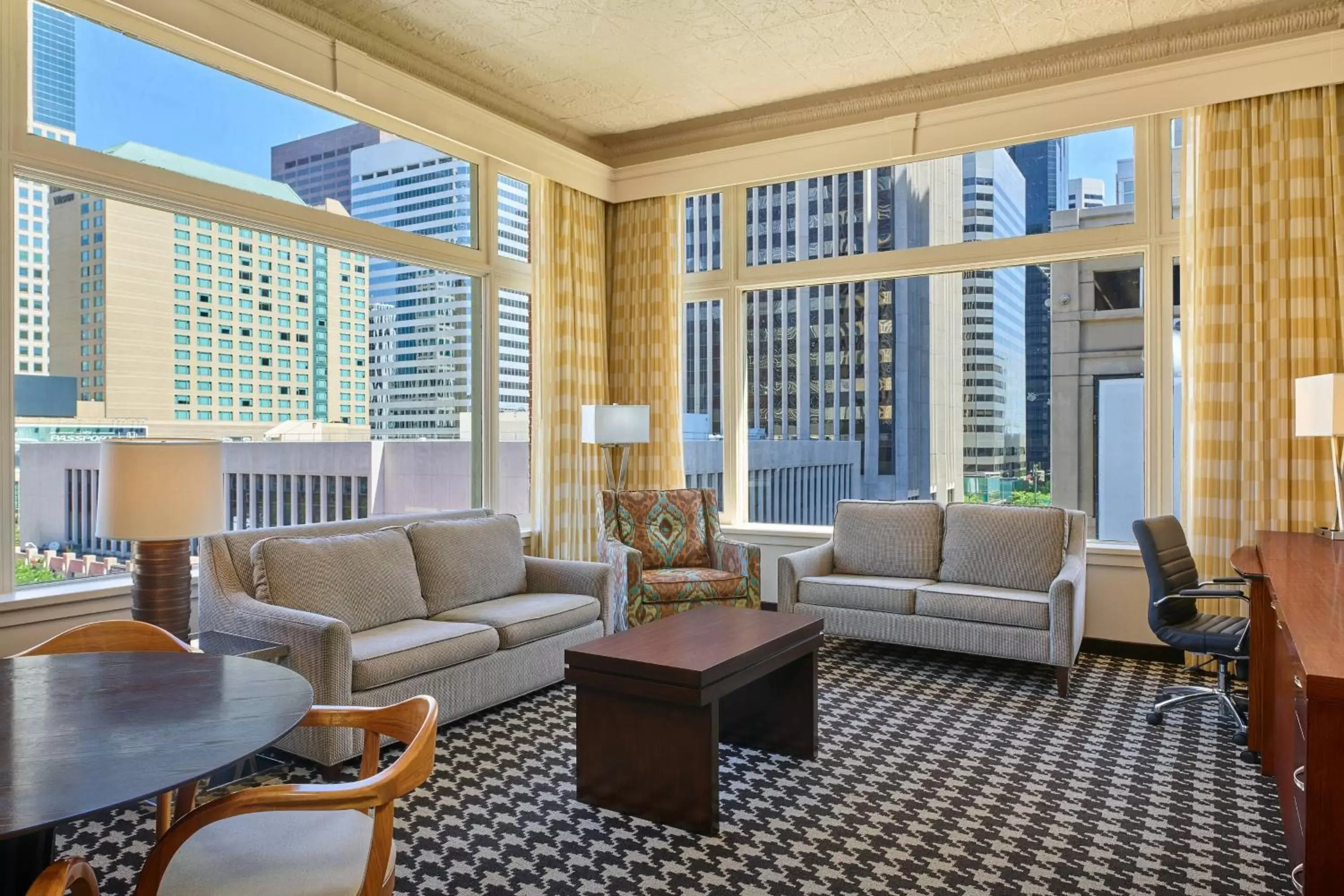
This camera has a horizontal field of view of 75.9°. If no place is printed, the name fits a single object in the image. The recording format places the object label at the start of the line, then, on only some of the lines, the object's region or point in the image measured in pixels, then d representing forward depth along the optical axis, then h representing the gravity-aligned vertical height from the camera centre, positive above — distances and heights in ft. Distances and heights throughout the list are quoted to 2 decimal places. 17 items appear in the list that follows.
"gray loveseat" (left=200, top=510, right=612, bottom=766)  10.73 -2.30
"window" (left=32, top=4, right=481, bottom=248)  12.22 +5.20
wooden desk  5.84 -2.05
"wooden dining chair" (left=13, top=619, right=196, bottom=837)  7.62 -1.68
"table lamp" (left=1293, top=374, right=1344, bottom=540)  11.96 +0.57
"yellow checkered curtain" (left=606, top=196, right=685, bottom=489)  21.08 +3.05
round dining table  4.37 -1.68
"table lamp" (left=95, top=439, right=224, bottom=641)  9.73 -0.64
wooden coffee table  9.23 -2.91
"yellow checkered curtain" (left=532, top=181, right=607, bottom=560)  19.66 +1.56
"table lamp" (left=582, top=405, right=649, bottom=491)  18.12 +0.57
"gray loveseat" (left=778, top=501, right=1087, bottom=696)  14.05 -2.39
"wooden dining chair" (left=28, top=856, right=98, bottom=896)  4.33 -2.21
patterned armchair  16.22 -2.12
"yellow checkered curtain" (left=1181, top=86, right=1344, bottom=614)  14.35 +2.46
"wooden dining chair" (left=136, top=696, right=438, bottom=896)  5.05 -2.50
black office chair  11.93 -2.51
